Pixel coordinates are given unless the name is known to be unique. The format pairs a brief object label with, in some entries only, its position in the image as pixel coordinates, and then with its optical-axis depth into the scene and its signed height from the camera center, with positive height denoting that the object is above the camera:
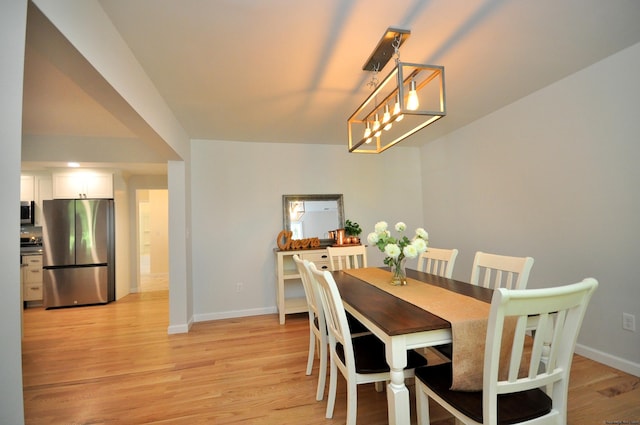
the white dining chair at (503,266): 1.64 -0.34
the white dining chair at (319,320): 1.80 -0.70
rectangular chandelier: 1.43 +0.72
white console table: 3.37 -0.71
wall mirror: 3.84 +0.06
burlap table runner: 1.16 -0.49
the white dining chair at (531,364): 0.93 -0.57
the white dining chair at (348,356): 1.40 -0.78
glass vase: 1.91 -0.42
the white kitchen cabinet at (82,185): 4.23 +0.65
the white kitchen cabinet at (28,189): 4.26 +0.61
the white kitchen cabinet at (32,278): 4.18 -0.74
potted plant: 3.81 -0.16
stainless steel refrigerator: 4.16 -0.39
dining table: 1.19 -0.49
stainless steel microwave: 4.22 +0.26
